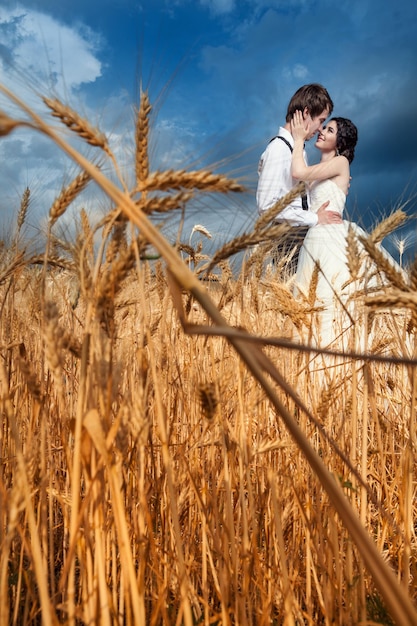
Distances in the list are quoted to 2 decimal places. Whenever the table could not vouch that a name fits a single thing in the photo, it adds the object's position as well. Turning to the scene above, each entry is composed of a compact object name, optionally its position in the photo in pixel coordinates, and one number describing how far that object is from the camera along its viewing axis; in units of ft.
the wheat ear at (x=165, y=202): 2.21
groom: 14.06
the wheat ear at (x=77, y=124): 2.31
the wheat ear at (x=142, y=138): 2.65
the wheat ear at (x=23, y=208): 5.91
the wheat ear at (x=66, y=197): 3.17
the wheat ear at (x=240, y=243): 3.47
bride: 13.21
